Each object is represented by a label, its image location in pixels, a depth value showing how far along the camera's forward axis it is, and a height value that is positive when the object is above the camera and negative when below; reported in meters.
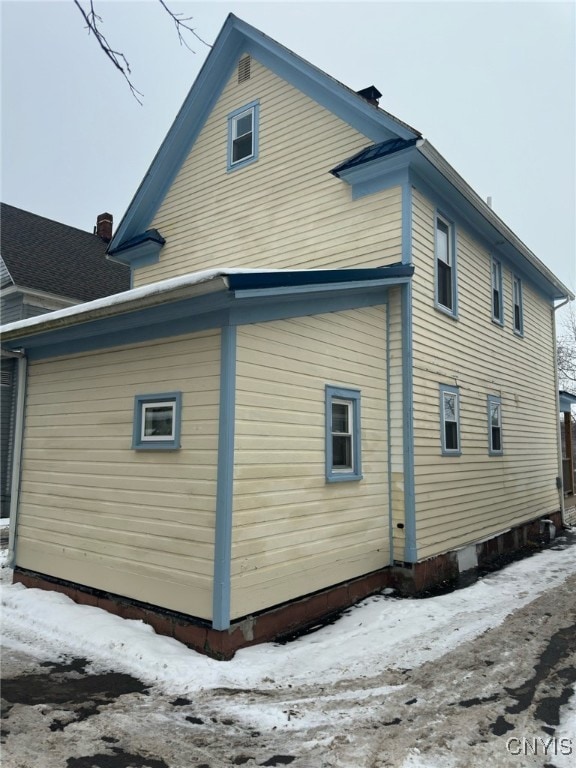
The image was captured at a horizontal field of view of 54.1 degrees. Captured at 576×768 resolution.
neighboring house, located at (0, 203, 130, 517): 15.81 +5.51
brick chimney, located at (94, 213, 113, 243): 22.94 +9.11
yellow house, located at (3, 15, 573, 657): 5.76 +0.90
